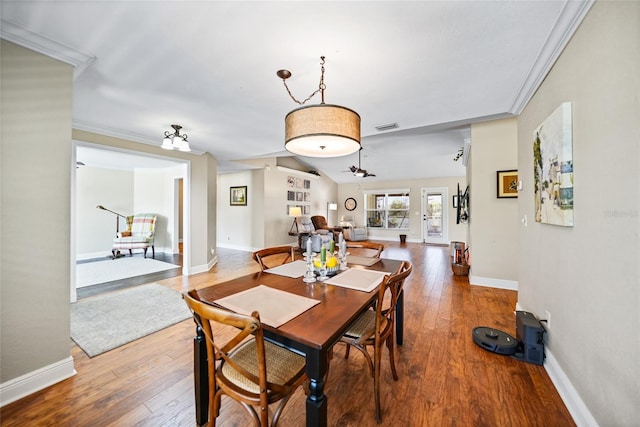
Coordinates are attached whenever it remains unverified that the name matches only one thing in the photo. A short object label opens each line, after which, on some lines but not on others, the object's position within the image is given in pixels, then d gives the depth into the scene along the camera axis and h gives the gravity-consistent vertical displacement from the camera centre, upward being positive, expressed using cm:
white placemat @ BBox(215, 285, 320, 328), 114 -49
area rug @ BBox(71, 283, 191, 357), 225 -116
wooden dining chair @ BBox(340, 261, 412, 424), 138 -77
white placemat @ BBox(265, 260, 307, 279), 189 -47
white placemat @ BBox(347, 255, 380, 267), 219 -45
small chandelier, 314 +94
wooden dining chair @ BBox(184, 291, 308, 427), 91 -76
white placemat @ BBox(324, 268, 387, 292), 157 -47
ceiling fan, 660 +117
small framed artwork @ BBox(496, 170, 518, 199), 356 +45
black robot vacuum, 198 -110
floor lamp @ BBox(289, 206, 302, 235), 782 +3
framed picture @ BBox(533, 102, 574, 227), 152 +32
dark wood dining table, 96 -50
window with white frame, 933 +22
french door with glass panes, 850 -5
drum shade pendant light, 146 +57
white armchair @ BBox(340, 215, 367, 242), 905 -70
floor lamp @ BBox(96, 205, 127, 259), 590 -12
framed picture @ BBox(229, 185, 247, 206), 736 +58
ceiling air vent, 341 +127
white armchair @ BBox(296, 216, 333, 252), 663 -57
